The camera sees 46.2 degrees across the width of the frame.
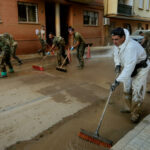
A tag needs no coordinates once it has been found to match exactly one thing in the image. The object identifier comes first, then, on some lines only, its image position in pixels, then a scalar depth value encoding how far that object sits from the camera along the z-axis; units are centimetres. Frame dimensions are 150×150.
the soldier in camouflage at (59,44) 791
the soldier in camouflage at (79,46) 750
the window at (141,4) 2157
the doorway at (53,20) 1525
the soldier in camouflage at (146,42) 579
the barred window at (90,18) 1581
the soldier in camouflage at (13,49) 674
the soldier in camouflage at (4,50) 630
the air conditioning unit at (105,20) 1752
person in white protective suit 278
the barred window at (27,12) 1165
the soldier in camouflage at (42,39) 1129
